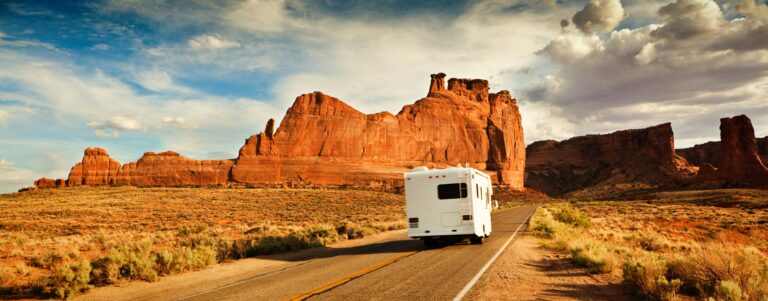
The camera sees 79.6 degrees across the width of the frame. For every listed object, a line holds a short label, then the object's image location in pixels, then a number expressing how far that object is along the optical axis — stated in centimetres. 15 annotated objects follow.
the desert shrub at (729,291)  588
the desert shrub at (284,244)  1655
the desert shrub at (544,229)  2075
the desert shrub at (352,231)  2275
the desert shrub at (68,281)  907
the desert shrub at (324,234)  1980
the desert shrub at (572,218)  2570
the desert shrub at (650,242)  1709
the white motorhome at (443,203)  1561
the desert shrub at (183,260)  1180
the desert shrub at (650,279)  692
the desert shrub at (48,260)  1355
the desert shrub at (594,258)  994
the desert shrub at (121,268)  1055
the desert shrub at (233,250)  1462
